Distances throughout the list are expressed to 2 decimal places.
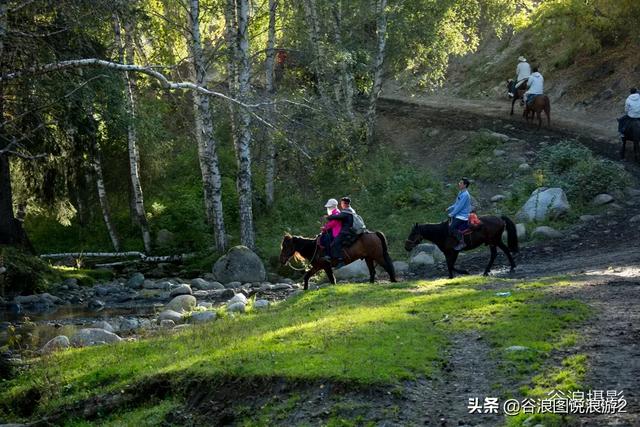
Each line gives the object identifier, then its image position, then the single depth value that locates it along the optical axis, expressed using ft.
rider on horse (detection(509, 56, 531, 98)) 121.39
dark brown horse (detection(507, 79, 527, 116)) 120.67
